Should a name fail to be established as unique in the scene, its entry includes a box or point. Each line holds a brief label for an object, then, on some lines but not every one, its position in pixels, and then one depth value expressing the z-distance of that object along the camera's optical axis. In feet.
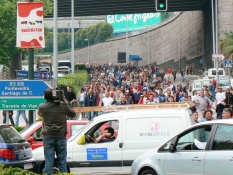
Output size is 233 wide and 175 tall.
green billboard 549.46
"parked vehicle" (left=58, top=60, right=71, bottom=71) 324.60
